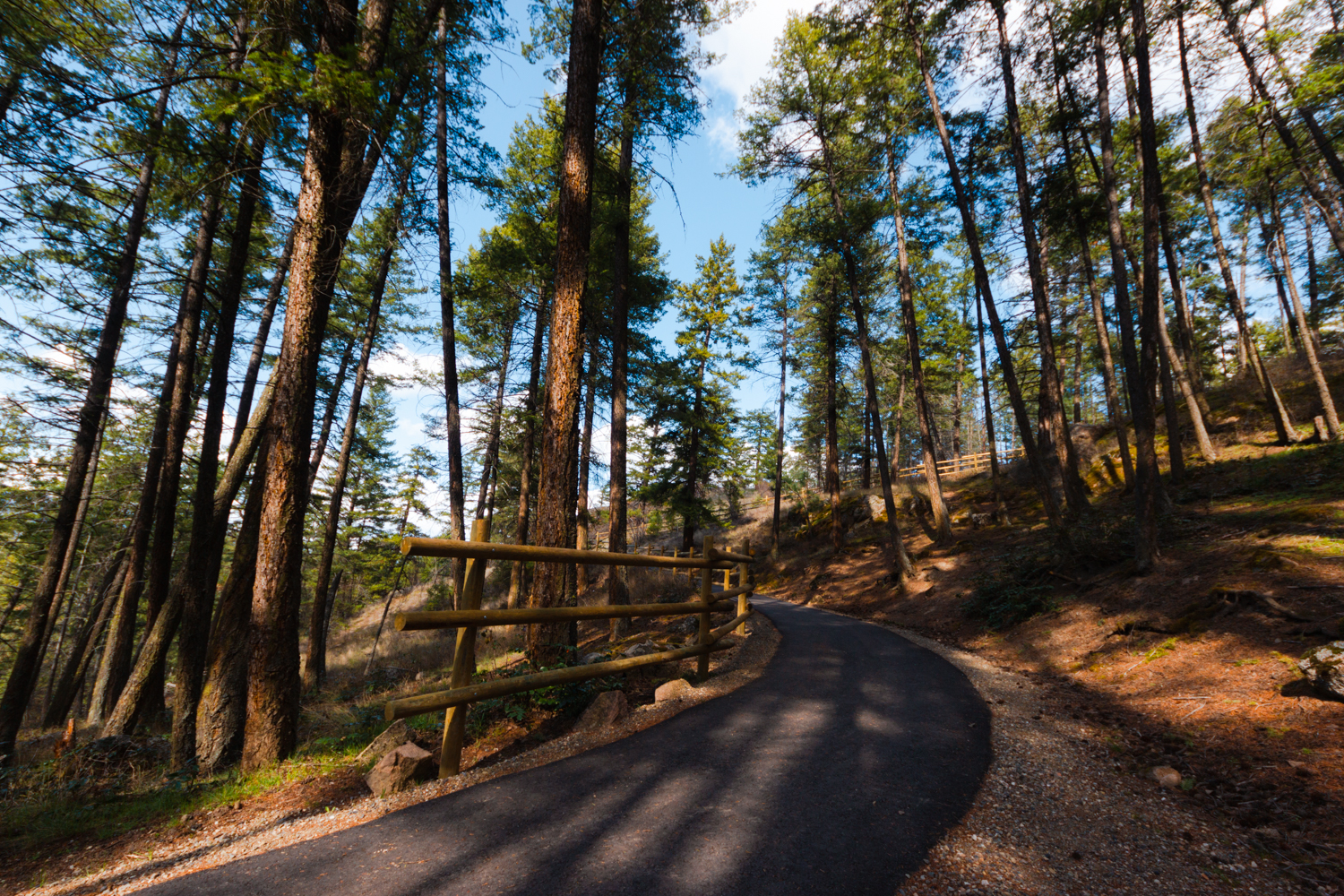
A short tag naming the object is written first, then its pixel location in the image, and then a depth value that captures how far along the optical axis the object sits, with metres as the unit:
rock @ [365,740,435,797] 3.30
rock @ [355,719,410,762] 4.16
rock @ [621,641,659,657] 6.45
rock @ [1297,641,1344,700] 3.82
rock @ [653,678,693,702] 5.07
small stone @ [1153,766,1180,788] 3.38
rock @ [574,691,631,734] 4.39
